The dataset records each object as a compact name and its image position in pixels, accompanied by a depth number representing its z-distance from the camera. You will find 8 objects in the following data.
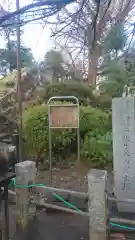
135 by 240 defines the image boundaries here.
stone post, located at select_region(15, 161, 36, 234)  2.71
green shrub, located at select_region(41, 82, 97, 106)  6.18
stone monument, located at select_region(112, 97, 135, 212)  2.96
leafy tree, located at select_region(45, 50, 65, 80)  6.96
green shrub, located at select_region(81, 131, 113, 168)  4.97
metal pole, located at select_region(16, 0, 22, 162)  4.65
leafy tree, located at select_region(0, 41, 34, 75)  7.67
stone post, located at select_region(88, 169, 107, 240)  2.21
